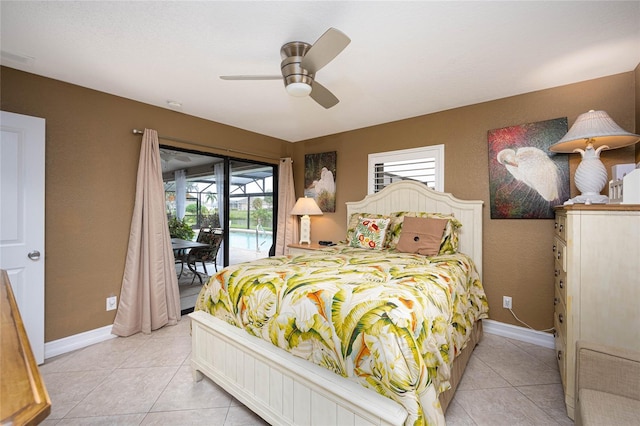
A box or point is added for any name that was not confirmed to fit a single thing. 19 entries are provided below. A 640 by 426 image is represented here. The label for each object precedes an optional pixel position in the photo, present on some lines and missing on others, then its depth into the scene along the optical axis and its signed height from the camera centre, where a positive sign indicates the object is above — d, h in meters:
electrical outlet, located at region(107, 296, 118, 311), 2.83 -0.90
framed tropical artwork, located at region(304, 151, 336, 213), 4.24 +0.54
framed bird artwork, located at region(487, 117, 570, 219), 2.60 +0.41
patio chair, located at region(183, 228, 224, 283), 3.68 -0.49
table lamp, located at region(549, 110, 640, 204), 2.03 +0.55
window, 3.29 +0.59
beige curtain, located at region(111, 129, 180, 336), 2.87 -0.51
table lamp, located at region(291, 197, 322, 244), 4.04 +0.04
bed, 1.19 -0.64
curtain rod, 3.00 +0.87
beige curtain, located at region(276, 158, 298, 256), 4.46 +0.10
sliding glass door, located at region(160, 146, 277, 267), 3.46 +0.19
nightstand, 3.77 -0.47
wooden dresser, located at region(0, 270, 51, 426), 0.54 -0.38
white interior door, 2.18 +0.00
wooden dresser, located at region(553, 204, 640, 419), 1.57 -0.38
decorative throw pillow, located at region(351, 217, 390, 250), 3.03 -0.22
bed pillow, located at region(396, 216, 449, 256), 2.65 -0.22
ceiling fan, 1.69 +0.95
